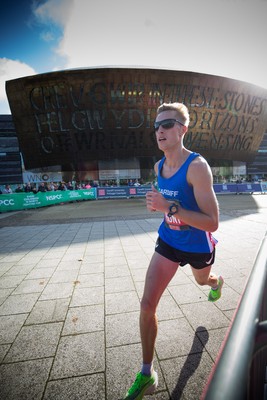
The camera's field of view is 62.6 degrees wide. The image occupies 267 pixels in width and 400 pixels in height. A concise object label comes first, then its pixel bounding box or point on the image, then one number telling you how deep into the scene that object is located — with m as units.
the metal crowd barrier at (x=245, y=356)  0.52
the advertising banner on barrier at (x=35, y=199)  15.52
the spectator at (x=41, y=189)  18.77
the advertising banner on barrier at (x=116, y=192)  24.28
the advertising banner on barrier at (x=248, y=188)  25.94
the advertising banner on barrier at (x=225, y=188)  25.68
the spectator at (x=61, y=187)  21.45
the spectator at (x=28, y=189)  19.29
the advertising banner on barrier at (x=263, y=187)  26.16
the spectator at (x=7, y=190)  18.09
